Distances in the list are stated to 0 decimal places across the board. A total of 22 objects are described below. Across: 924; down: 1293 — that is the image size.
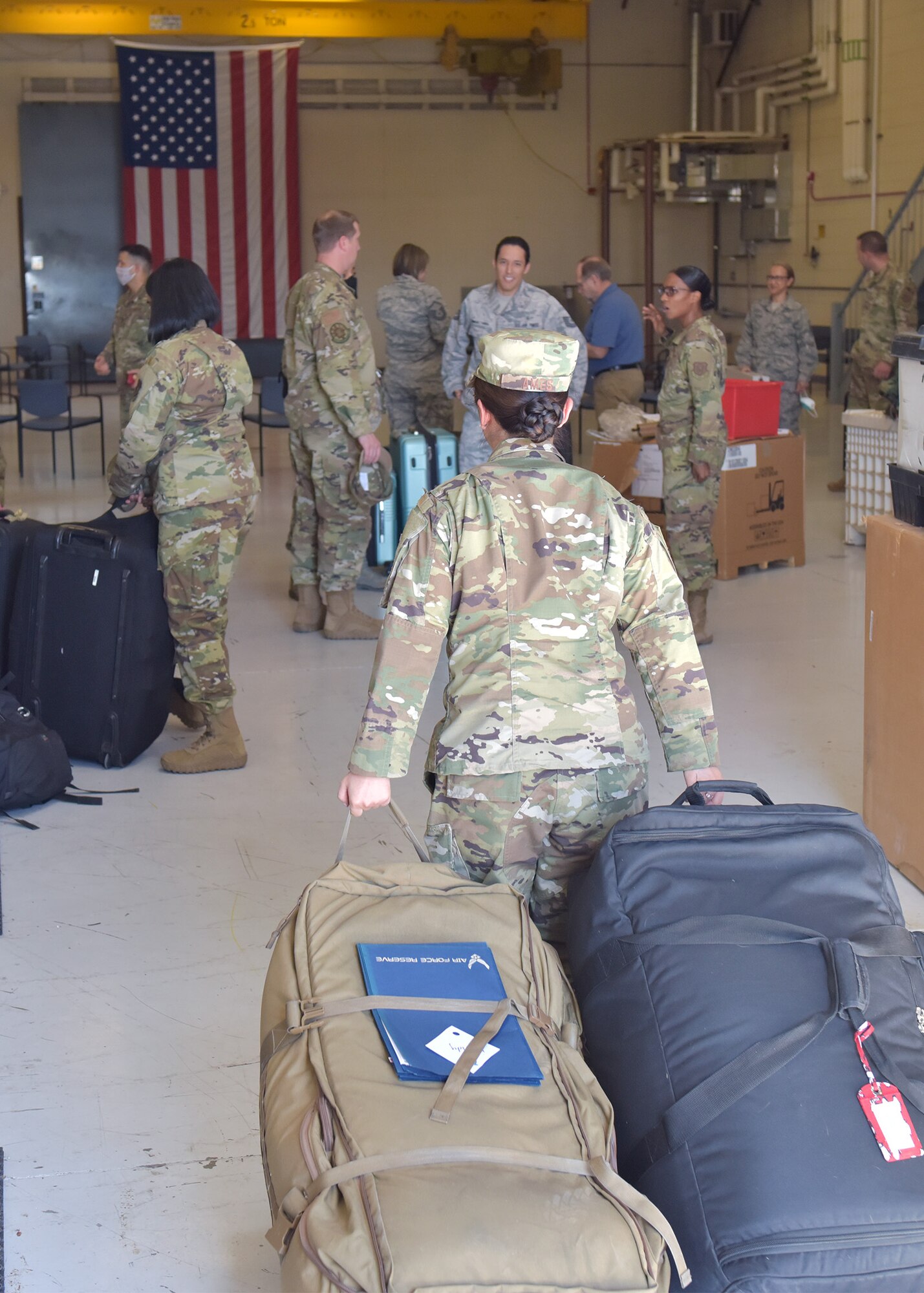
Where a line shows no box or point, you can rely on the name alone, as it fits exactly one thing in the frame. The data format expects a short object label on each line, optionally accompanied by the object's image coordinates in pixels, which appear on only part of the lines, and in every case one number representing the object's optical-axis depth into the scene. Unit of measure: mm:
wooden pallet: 6465
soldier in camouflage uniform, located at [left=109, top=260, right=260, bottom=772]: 3604
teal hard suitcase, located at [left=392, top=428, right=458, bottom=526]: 6355
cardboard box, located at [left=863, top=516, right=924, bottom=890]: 2998
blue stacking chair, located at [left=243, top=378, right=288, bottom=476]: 9602
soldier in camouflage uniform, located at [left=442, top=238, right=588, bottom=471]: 6082
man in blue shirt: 7758
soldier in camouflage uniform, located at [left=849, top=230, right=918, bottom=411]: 8336
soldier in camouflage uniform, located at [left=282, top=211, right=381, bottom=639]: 4996
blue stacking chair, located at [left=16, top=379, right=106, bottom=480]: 8758
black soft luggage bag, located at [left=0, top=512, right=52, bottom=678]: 3896
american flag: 13953
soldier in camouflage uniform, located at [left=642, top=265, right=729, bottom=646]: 5059
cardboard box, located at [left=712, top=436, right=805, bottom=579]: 6344
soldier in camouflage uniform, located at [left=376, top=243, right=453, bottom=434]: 7262
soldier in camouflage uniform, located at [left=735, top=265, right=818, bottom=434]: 8930
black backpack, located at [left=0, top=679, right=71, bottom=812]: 3479
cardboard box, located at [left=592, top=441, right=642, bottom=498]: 6773
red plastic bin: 6395
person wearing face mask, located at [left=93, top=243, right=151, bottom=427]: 6680
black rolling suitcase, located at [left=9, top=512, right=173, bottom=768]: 3730
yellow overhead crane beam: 13227
